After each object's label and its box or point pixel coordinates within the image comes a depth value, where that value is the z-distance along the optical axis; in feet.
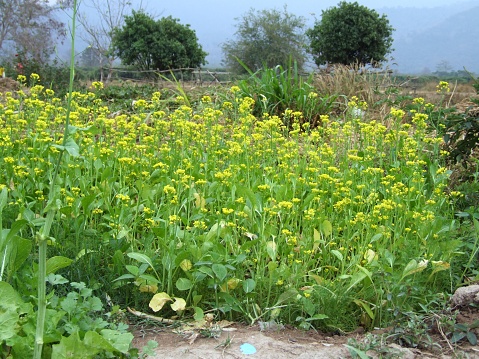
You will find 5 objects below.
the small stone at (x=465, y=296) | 9.30
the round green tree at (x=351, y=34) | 73.41
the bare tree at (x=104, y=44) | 67.97
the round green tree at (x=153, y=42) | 62.49
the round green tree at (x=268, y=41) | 96.78
